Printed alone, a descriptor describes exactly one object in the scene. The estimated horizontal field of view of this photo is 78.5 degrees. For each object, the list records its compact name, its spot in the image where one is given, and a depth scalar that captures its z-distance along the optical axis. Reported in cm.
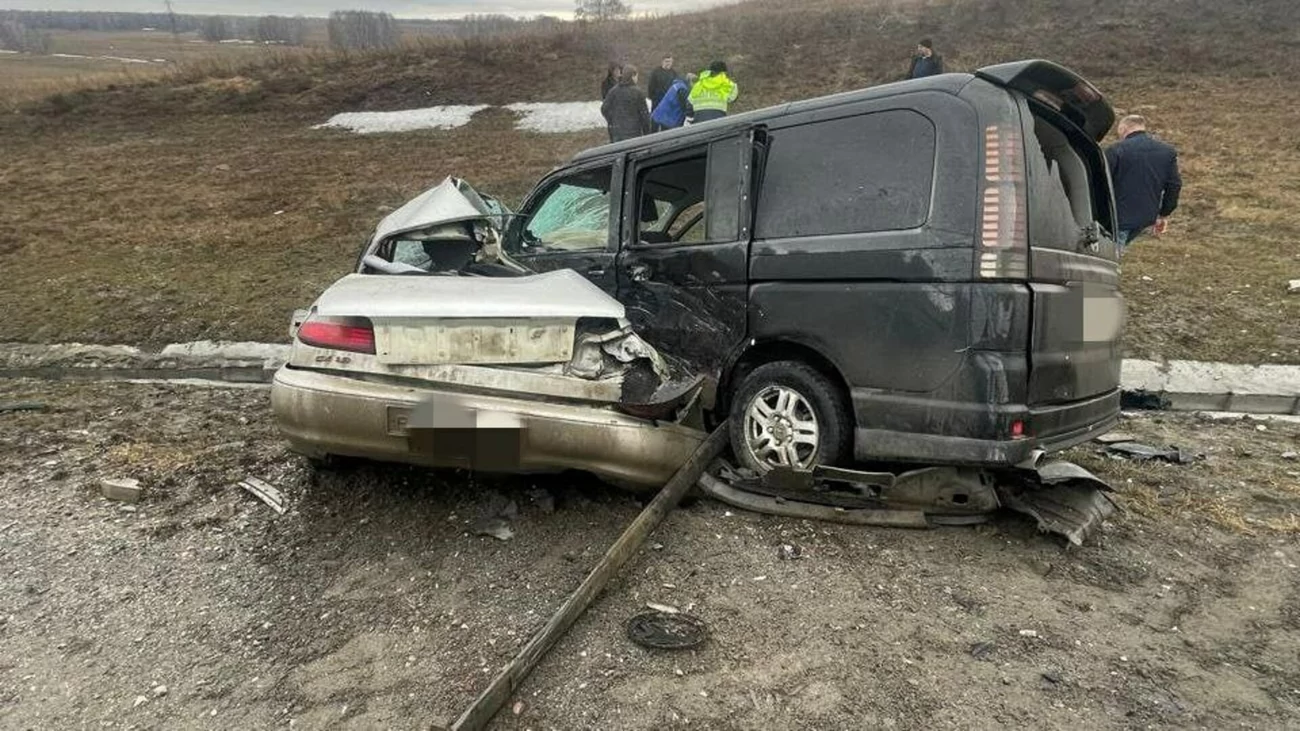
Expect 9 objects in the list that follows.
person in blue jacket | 961
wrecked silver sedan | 329
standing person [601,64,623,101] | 1074
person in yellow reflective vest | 963
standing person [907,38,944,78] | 920
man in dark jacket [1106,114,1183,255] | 591
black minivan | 297
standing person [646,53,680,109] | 1098
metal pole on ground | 224
